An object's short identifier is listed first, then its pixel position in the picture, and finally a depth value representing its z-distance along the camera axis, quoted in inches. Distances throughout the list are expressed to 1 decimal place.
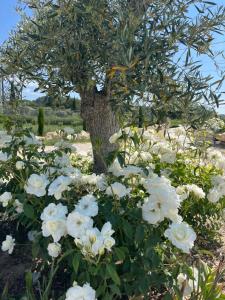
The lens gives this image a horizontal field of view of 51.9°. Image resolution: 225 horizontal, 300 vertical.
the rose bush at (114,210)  41.2
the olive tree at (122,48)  51.6
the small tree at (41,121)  373.2
